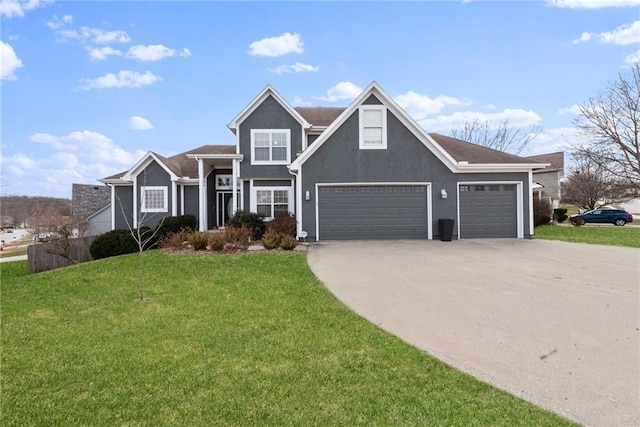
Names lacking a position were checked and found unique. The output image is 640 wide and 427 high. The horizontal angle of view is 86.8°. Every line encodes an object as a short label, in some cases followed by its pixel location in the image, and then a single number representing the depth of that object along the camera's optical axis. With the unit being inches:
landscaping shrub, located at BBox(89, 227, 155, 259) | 544.7
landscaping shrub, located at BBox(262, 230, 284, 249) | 506.0
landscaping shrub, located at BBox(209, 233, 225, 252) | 495.2
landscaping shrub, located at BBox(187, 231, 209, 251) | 505.7
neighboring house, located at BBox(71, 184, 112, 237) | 1108.5
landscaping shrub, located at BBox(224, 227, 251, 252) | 513.3
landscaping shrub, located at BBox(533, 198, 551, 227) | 1002.7
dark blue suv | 1166.3
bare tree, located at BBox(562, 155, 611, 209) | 1346.0
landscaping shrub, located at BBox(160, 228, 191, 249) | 532.4
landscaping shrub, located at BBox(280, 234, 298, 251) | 504.2
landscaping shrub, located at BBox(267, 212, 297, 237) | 578.6
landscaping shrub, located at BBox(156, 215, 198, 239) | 637.3
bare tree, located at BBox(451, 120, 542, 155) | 1583.4
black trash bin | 594.5
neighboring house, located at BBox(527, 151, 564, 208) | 1498.5
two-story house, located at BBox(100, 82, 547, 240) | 600.7
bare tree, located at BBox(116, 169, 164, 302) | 558.4
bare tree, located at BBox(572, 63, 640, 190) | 1071.0
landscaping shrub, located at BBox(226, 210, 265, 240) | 631.2
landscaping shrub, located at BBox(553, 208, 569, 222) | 1153.7
